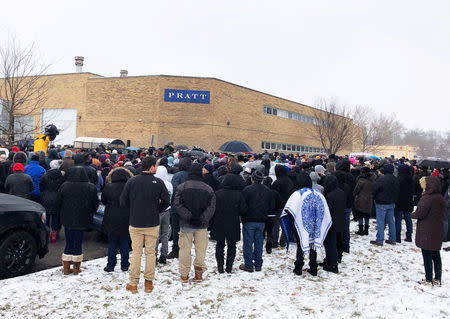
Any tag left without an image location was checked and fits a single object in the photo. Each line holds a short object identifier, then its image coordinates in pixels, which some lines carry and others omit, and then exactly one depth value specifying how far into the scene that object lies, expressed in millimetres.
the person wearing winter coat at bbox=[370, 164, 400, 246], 8305
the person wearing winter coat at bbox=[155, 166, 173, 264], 6636
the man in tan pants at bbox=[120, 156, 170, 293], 5223
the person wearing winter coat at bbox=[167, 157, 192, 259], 7094
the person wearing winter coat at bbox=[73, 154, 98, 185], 8262
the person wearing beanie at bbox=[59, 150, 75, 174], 8242
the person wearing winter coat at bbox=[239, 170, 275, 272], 6297
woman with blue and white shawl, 6156
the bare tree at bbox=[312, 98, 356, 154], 38031
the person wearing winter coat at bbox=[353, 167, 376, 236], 9172
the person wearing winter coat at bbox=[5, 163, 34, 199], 7305
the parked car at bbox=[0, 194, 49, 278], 5578
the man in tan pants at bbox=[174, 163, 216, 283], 5656
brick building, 31016
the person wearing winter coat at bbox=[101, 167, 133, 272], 5789
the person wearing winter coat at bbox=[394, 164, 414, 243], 8945
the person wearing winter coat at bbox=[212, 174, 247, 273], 6043
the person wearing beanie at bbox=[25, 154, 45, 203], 7996
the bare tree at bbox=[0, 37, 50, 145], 12982
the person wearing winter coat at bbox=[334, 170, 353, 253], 7855
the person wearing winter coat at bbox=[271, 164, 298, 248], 7590
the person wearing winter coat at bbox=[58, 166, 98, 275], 5824
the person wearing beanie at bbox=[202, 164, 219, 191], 7295
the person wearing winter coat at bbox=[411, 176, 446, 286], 5750
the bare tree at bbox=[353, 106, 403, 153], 45656
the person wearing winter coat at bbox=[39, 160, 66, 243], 7754
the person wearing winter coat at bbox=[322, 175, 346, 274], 6574
